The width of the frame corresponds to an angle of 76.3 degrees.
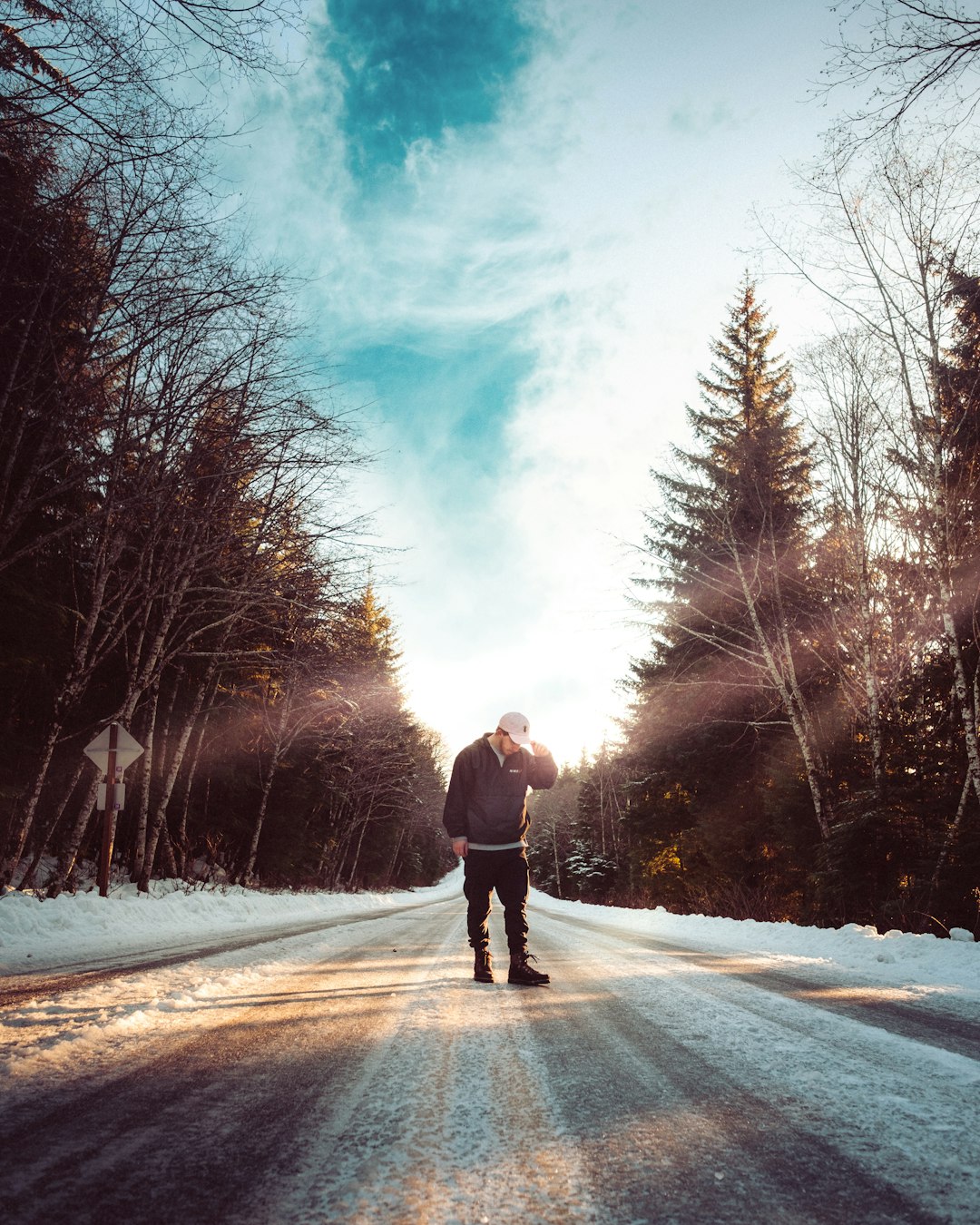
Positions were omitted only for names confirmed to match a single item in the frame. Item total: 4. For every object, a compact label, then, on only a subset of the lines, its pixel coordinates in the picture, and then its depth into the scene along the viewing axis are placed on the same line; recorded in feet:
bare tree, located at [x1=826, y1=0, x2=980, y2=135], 13.96
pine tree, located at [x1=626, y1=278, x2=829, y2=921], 43.47
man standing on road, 13.62
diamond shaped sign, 31.19
